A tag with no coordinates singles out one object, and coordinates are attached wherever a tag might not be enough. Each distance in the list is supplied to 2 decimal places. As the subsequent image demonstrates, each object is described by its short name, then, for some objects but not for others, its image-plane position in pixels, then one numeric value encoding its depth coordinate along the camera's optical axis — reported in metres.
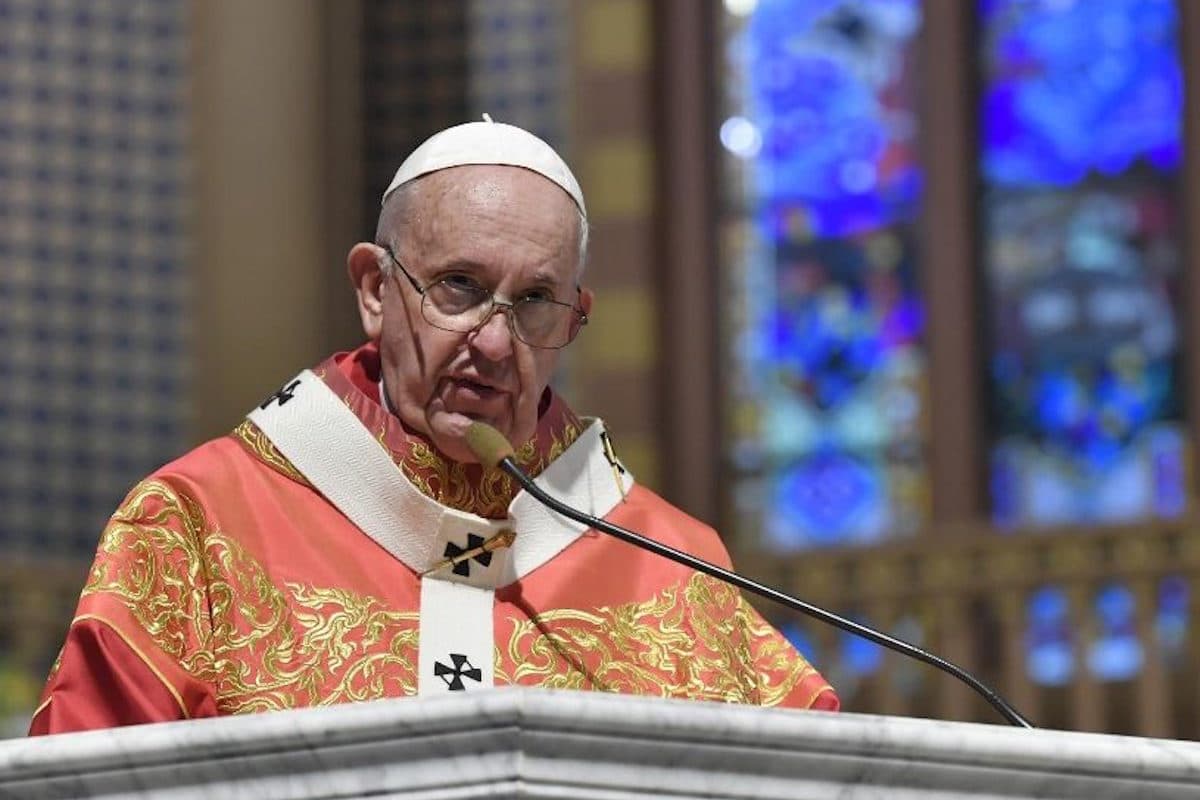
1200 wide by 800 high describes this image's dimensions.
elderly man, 6.54
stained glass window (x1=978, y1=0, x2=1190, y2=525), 14.57
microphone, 5.89
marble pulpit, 4.54
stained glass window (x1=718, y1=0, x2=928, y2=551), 15.02
